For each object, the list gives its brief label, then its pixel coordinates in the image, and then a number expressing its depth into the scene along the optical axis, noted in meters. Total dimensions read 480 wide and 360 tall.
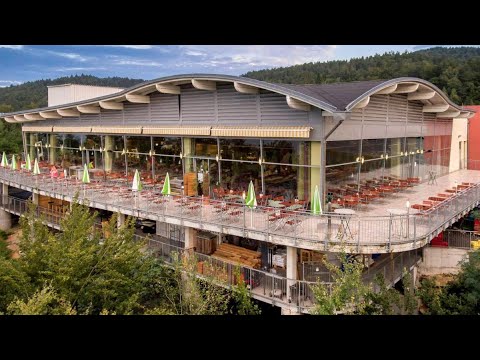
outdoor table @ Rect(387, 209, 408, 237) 12.76
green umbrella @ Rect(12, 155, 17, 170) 28.70
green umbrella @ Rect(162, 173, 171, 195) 16.14
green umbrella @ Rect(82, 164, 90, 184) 19.54
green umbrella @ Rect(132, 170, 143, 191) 17.11
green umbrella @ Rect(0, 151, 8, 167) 28.75
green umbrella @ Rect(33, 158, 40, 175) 22.99
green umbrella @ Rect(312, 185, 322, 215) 12.66
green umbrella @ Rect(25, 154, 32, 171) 27.00
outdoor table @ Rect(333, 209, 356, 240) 12.35
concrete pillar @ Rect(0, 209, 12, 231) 29.89
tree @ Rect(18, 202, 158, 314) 10.79
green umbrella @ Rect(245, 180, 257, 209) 13.76
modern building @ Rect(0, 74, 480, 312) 13.71
